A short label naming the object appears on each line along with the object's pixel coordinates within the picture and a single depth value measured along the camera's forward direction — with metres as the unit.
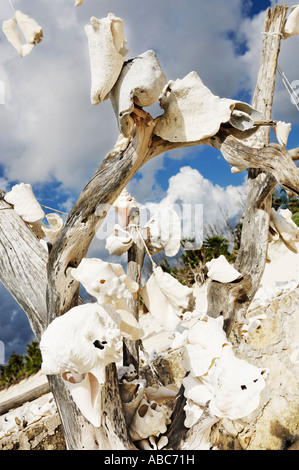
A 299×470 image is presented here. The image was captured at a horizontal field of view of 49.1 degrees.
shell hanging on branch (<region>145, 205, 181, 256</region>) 1.93
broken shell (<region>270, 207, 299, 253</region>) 2.06
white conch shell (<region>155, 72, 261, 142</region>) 1.43
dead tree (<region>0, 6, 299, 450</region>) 1.34
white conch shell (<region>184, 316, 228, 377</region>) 1.35
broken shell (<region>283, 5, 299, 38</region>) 2.33
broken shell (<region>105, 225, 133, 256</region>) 2.06
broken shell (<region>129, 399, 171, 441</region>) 1.44
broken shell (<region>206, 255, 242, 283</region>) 1.76
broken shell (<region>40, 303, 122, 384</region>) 1.08
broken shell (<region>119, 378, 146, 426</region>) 1.48
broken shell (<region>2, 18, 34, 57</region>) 1.36
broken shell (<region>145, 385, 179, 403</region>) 1.68
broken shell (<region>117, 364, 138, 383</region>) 1.66
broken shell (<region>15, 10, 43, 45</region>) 1.31
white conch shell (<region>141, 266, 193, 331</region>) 1.46
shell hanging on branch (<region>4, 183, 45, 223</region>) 1.68
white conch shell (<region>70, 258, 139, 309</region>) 1.11
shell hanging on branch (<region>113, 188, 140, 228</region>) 2.32
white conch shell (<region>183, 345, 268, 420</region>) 1.11
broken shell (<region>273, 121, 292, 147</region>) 1.91
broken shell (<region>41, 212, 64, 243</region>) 1.56
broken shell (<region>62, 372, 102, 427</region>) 1.21
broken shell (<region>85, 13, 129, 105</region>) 1.25
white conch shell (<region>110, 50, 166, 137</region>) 1.28
